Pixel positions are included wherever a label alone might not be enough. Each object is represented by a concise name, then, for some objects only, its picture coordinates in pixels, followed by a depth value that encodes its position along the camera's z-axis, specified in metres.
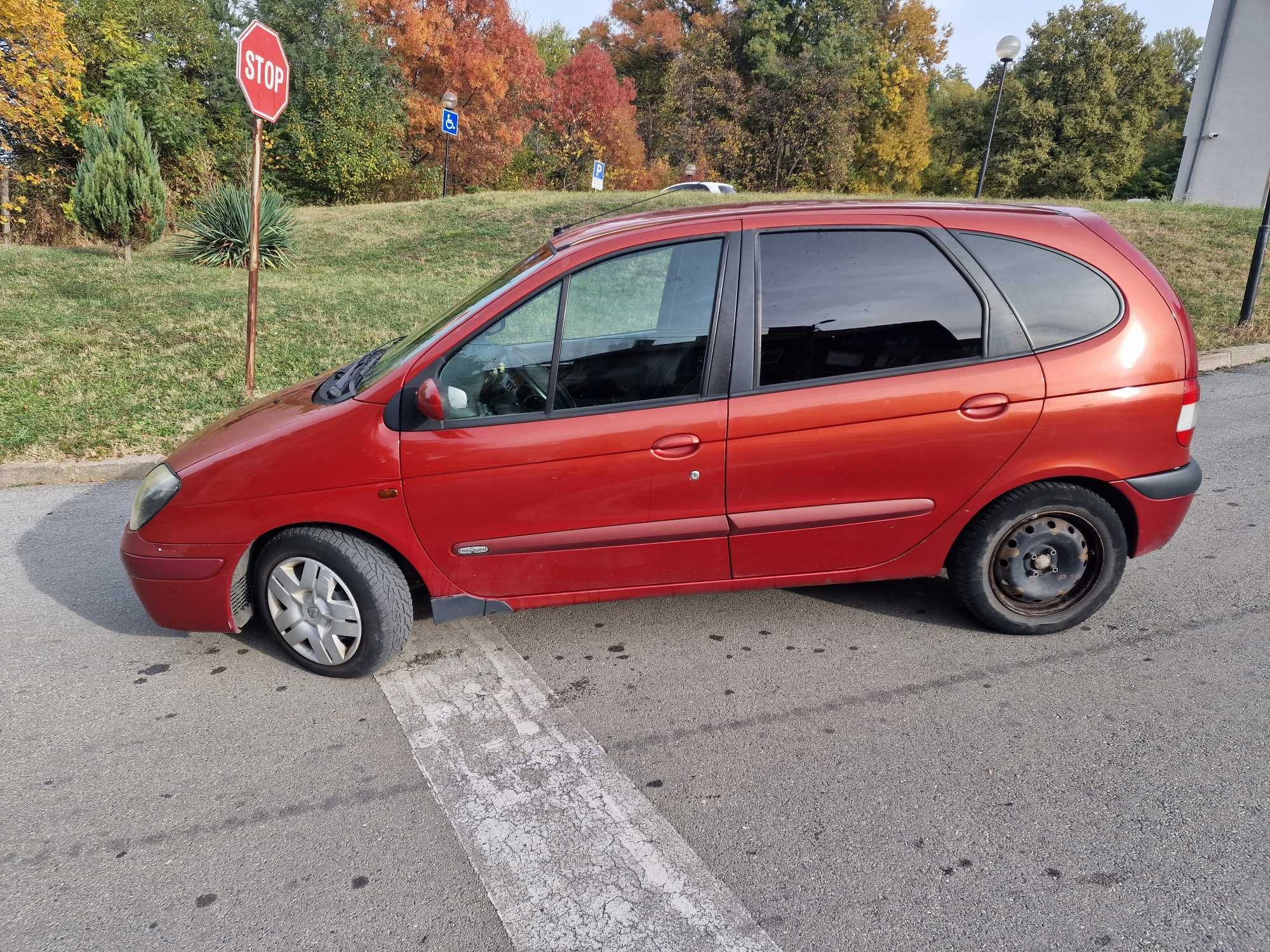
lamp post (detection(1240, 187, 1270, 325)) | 9.30
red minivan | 3.17
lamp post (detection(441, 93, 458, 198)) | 24.31
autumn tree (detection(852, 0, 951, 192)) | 43.84
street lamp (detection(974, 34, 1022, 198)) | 18.05
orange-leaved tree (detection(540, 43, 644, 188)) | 40.03
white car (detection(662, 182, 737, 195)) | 21.11
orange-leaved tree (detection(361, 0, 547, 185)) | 33.84
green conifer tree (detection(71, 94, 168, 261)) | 13.48
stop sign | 6.29
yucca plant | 13.84
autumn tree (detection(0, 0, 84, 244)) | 16.50
